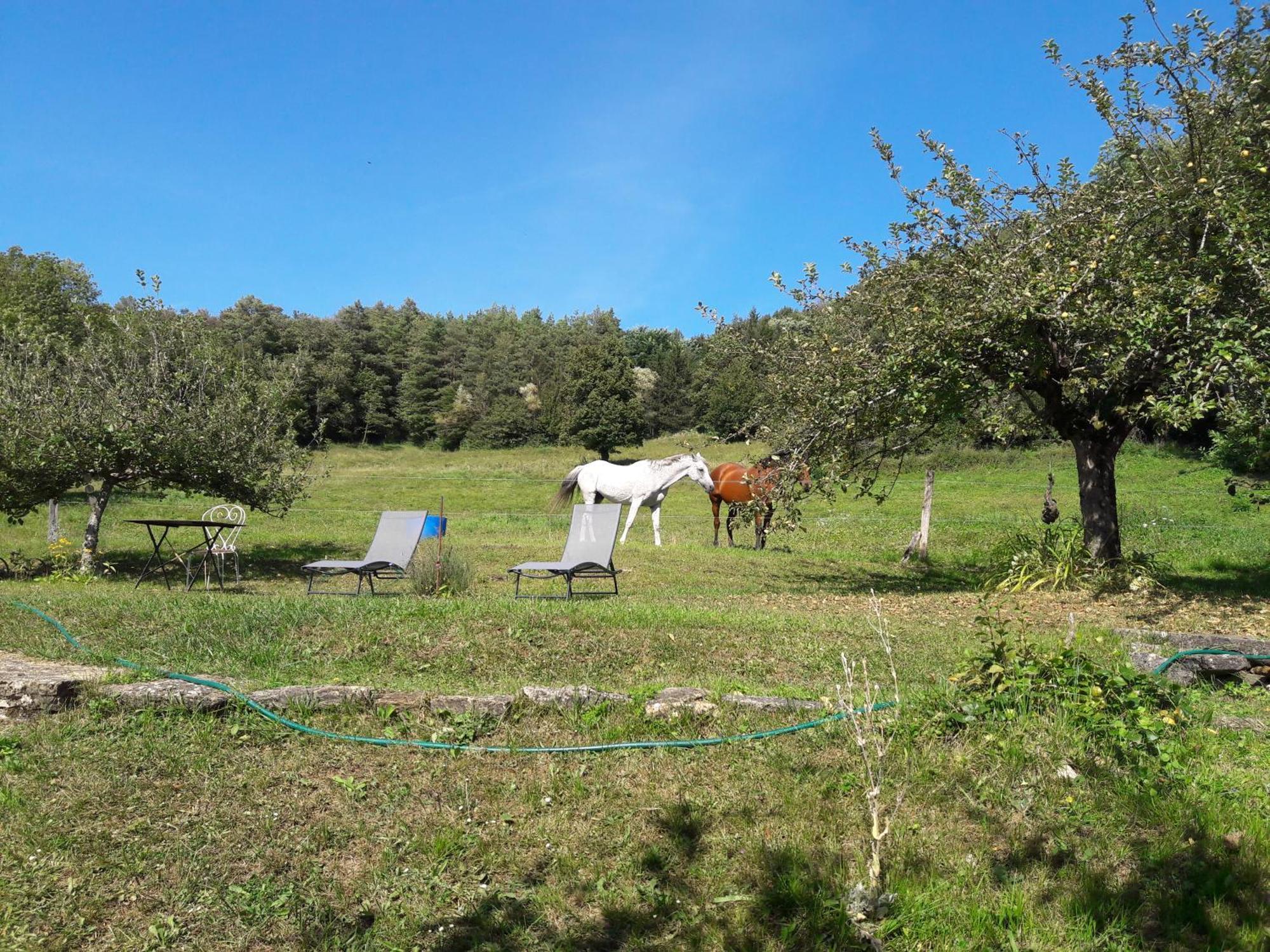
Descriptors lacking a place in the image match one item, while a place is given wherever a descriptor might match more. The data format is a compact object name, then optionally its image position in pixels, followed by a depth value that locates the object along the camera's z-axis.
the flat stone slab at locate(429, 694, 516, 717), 5.05
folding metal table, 11.84
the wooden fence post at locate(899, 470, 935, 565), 14.89
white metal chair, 12.85
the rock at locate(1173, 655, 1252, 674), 5.86
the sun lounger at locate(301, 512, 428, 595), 10.79
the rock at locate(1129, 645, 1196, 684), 5.77
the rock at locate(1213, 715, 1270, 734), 4.79
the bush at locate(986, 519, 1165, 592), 10.46
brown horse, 10.94
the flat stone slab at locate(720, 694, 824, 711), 5.16
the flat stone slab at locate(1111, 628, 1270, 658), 5.95
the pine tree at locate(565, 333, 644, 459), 48.62
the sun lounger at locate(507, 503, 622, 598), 10.62
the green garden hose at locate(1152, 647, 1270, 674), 5.67
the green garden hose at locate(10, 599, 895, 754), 4.74
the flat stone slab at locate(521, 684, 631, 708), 5.20
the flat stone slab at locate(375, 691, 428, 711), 5.11
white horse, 17.89
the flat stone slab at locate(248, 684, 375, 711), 5.06
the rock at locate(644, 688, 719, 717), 5.09
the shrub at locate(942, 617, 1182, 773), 4.49
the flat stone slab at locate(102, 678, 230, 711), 4.95
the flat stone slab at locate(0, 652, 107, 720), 4.91
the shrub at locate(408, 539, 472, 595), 10.41
